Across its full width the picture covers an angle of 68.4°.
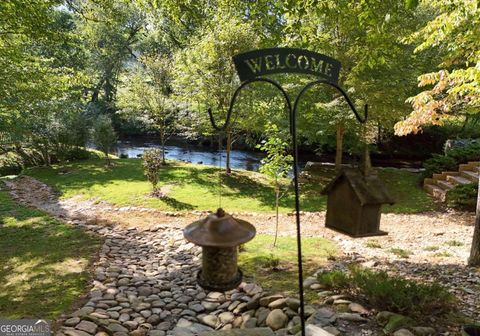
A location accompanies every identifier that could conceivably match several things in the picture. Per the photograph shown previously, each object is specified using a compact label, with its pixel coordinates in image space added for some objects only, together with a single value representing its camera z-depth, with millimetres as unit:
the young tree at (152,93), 16812
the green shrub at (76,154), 18975
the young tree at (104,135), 17084
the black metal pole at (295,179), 2539
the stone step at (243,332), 4125
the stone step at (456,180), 11258
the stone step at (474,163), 11870
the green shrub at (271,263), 6500
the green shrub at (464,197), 10375
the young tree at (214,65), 12859
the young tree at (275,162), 7668
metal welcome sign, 2580
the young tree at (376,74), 10961
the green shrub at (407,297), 4324
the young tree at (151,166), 12016
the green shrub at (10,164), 17203
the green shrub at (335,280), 5172
